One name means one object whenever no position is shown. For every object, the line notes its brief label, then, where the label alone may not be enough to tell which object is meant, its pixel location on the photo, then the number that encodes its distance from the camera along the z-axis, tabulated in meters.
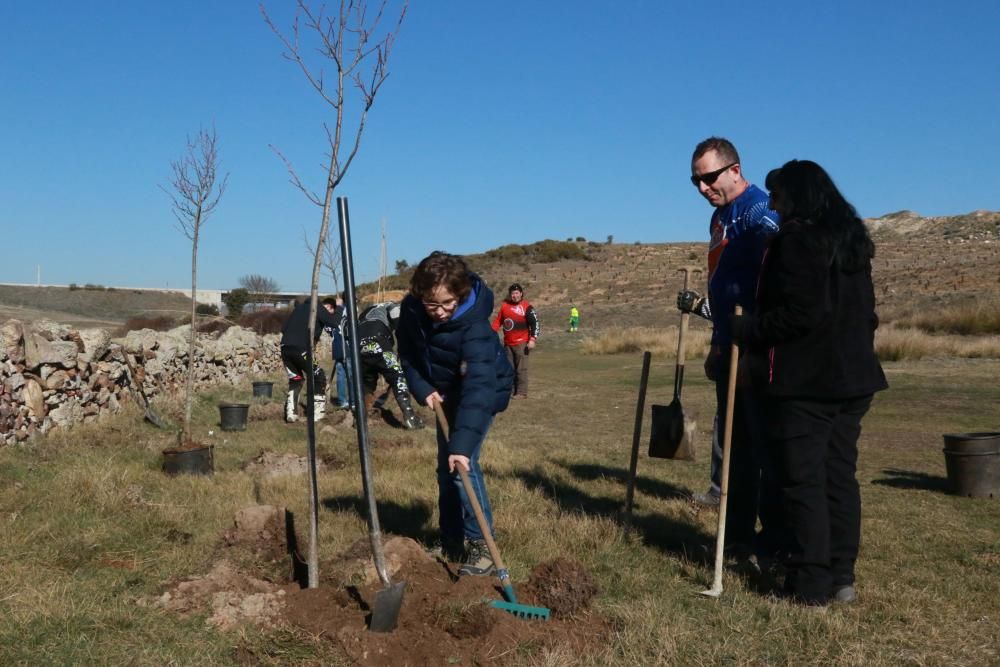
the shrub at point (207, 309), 44.63
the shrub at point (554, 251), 75.19
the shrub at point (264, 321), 27.16
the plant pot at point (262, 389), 14.03
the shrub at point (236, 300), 48.43
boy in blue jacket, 4.26
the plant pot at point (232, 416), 10.40
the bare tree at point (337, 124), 4.76
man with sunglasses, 4.73
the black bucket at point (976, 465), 6.48
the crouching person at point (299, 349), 10.36
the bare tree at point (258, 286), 55.12
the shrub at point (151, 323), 24.96
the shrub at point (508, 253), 75.44
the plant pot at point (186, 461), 7.21
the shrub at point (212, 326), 24.65
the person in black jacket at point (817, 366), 4.04
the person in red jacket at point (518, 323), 13.80
